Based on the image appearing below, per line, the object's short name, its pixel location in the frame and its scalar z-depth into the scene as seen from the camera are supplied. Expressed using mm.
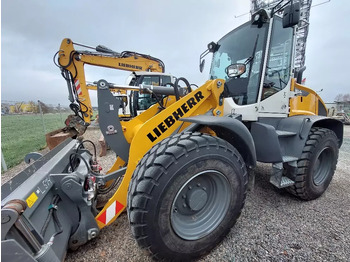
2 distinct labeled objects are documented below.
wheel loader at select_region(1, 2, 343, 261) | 1412
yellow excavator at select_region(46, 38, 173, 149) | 5180
